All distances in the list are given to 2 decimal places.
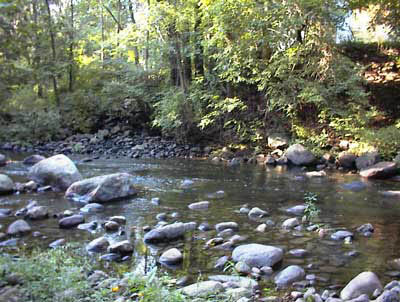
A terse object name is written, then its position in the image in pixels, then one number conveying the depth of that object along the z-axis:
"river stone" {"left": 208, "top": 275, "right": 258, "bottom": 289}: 4.04
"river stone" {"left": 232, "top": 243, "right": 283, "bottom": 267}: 4.67
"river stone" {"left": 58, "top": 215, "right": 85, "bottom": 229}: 6.05
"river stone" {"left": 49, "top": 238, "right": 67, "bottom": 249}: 5.15
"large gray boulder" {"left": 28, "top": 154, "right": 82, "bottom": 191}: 8.60
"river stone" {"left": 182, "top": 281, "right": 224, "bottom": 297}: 3.58
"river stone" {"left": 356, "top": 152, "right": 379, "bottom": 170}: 10.83
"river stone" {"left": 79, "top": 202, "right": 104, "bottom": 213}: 7.01
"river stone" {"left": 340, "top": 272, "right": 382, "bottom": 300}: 3.88
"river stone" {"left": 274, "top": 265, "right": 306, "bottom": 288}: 4.21
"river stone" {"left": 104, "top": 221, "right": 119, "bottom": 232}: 5.95
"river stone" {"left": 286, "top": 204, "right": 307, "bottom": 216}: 6.91
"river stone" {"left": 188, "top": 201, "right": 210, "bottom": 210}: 7.16
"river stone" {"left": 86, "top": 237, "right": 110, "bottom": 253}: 5.09
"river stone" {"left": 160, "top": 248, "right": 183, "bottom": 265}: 4.78
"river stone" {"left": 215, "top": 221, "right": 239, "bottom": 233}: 5.97
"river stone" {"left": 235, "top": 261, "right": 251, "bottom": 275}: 4.46
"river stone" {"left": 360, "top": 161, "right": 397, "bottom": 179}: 10.02
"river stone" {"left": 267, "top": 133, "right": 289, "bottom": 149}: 13.25
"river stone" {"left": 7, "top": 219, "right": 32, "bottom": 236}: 5.67
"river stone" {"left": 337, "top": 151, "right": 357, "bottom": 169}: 11.39
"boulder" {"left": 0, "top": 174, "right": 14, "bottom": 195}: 8.16
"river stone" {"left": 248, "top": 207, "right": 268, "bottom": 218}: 6.69
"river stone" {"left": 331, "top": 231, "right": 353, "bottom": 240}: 5.62
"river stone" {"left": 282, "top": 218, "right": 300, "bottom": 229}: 6.11
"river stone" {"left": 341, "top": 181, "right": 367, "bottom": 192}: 8.81
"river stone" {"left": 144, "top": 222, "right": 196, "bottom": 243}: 5.50
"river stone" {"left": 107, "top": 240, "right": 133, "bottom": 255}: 4.97
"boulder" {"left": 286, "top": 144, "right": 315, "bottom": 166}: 11.73
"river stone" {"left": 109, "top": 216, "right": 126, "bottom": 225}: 6.32
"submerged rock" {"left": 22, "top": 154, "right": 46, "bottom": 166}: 11.84
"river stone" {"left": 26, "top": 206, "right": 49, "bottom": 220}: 6.41
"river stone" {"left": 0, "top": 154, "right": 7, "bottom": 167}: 11.69
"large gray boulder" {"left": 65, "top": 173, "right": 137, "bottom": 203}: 7.66
